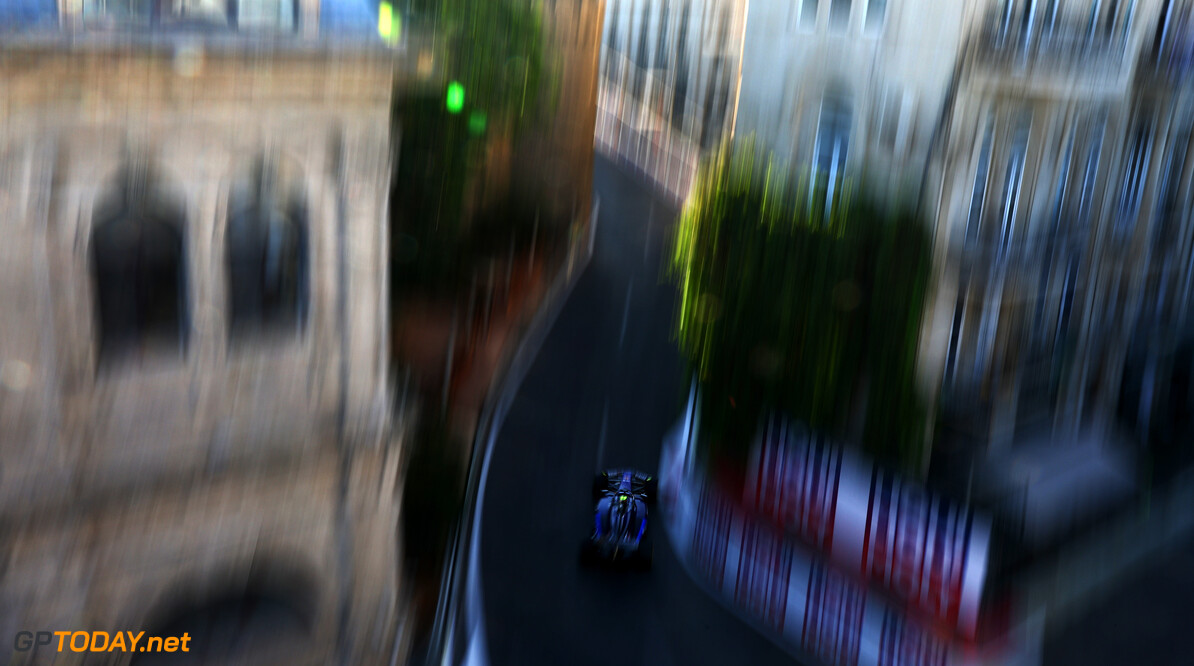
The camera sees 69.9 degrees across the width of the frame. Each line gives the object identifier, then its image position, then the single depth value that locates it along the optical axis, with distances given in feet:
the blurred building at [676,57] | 121.49
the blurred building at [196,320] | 21.65
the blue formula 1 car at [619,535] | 45.11
